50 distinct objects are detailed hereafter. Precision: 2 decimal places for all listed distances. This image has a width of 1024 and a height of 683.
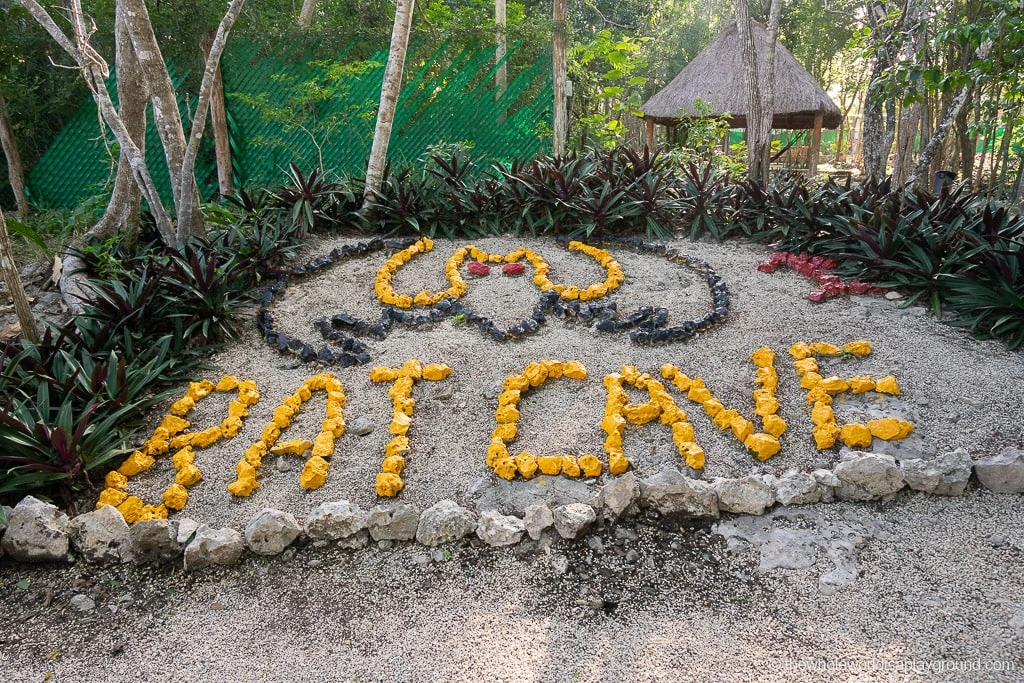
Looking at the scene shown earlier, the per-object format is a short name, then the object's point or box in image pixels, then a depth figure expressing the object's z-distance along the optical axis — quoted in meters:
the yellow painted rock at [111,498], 2.84
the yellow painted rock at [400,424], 3.24
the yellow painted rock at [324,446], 3.11
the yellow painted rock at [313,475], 2.92
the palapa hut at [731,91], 11.12
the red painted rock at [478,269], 5.15
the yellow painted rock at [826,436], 2.99
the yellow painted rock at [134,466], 3.07
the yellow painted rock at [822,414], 3.12
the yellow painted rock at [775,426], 3.09
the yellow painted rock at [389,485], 2.86
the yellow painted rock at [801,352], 3.71
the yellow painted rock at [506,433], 3.16
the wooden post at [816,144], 10.90
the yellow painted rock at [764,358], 3.66
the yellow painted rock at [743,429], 3.08
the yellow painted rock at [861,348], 3.68
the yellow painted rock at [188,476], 2.96
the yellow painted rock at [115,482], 2.96
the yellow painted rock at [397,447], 3.09
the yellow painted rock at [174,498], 2.85
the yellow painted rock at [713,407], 3.27
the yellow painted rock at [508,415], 3.27
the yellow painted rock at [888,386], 3.33
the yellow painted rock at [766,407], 3.23
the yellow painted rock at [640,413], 3.27
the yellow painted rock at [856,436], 2.98
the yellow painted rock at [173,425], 3.33
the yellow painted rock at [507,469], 2.89
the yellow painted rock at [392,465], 2.96
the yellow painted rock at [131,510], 2.77
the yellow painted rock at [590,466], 2.90
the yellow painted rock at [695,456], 2.90
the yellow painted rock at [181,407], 3.49
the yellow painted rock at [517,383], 3.53
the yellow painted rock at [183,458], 3.06
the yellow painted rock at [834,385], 3.37
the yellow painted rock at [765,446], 2.95
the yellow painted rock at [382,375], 3.73
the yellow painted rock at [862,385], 3.37
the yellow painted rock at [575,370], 3.65
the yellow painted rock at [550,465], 2.92
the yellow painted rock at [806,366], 3.54
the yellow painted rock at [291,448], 3.14
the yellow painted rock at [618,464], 2.92
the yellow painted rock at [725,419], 3.18
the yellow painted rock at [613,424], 3.12
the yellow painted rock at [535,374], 3.60
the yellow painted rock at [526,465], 2.90
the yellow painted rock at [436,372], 3.72
